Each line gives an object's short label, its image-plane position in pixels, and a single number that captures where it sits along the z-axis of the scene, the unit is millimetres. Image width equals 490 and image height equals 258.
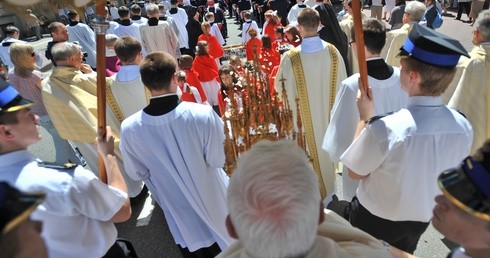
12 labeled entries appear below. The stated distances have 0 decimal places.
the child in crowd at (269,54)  5092
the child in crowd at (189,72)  5137
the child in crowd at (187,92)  4081
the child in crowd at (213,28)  9227
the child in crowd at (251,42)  6500
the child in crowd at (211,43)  7828
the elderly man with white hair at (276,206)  952
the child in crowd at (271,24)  7761
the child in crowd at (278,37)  6361
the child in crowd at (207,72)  6055
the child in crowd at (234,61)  4807
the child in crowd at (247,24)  8728
